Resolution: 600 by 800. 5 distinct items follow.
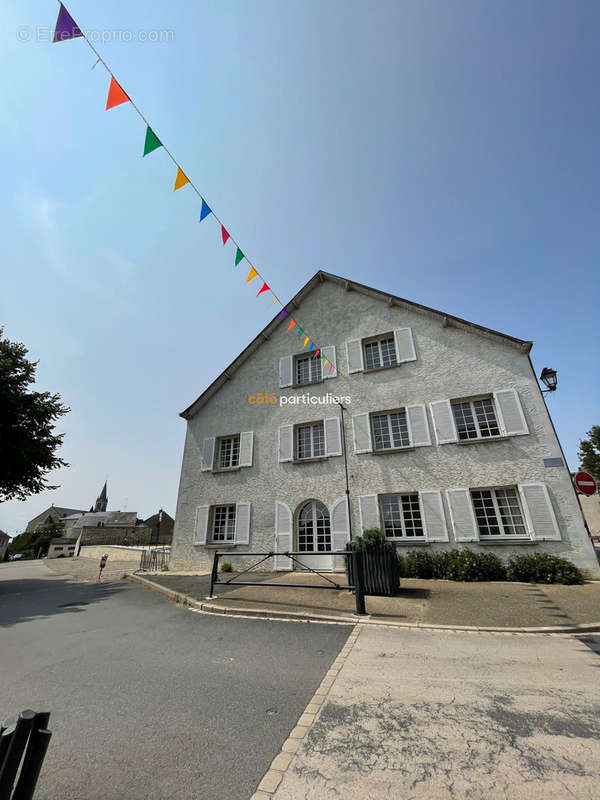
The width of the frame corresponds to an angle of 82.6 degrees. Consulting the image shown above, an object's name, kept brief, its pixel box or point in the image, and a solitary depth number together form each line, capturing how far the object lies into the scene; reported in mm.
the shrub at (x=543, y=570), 8188
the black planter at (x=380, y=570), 7289
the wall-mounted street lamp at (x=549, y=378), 10016
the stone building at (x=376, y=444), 9648
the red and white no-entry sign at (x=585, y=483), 7676
